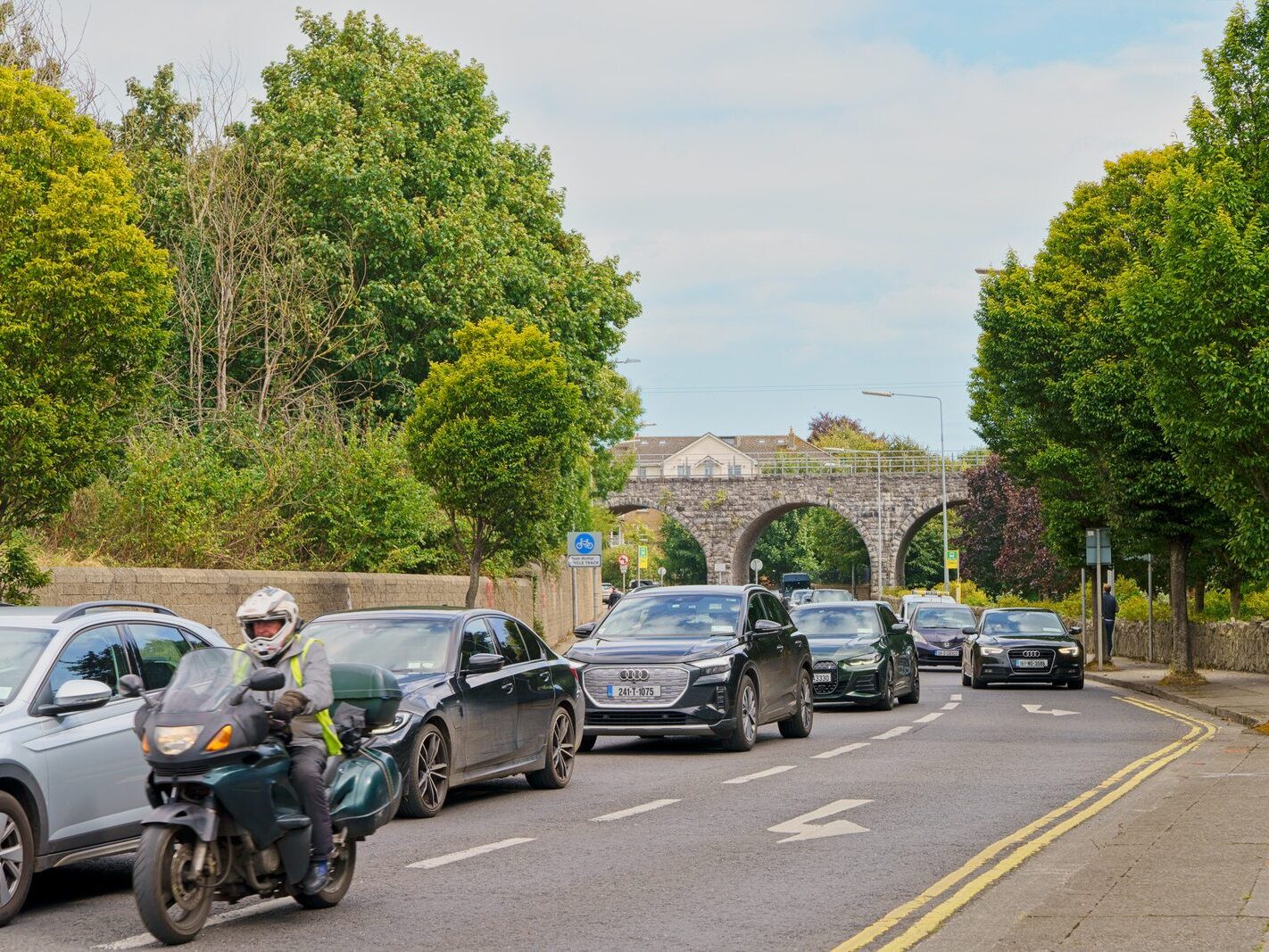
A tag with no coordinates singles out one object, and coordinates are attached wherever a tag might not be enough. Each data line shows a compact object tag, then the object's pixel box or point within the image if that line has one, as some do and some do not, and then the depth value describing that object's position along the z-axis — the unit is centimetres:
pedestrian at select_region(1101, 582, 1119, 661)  3697
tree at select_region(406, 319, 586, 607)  2839
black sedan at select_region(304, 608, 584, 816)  1155
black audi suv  1588
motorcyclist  729
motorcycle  682
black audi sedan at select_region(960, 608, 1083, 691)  2880
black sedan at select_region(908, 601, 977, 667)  3931
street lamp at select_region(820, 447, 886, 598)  8343
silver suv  773
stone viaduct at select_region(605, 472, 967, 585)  8356
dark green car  2280
